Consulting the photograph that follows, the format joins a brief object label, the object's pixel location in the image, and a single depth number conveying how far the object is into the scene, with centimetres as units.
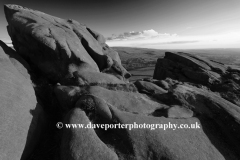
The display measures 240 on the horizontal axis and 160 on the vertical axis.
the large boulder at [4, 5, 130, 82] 1708
